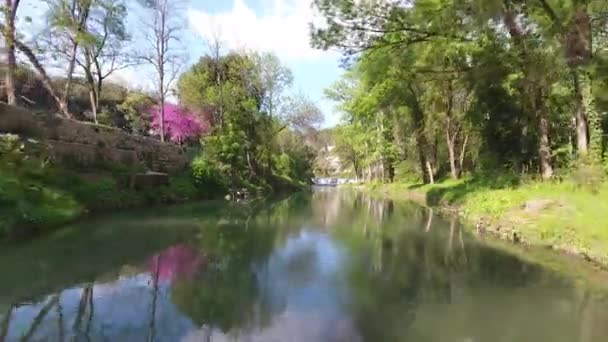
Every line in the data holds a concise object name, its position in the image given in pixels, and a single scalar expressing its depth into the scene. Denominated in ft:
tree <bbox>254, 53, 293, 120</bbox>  123.75
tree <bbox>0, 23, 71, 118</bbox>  68.28
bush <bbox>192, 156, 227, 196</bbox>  90.48
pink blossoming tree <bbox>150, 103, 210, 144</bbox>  122.62
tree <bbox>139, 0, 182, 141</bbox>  98.73
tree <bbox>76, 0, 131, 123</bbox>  82.28
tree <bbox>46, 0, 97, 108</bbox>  74.69
